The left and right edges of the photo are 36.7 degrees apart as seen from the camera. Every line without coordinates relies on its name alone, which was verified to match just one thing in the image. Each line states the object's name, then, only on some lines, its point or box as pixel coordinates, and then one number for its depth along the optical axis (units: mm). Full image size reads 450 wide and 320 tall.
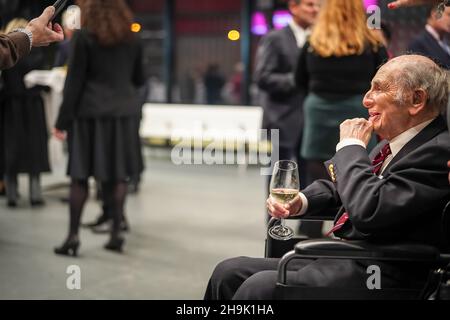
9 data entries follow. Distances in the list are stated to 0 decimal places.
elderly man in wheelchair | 1805
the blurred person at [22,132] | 5316
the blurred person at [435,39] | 3320
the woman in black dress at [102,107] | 3883
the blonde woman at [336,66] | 3473
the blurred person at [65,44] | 4562
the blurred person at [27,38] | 2219
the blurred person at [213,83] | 8852
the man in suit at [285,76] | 4156
